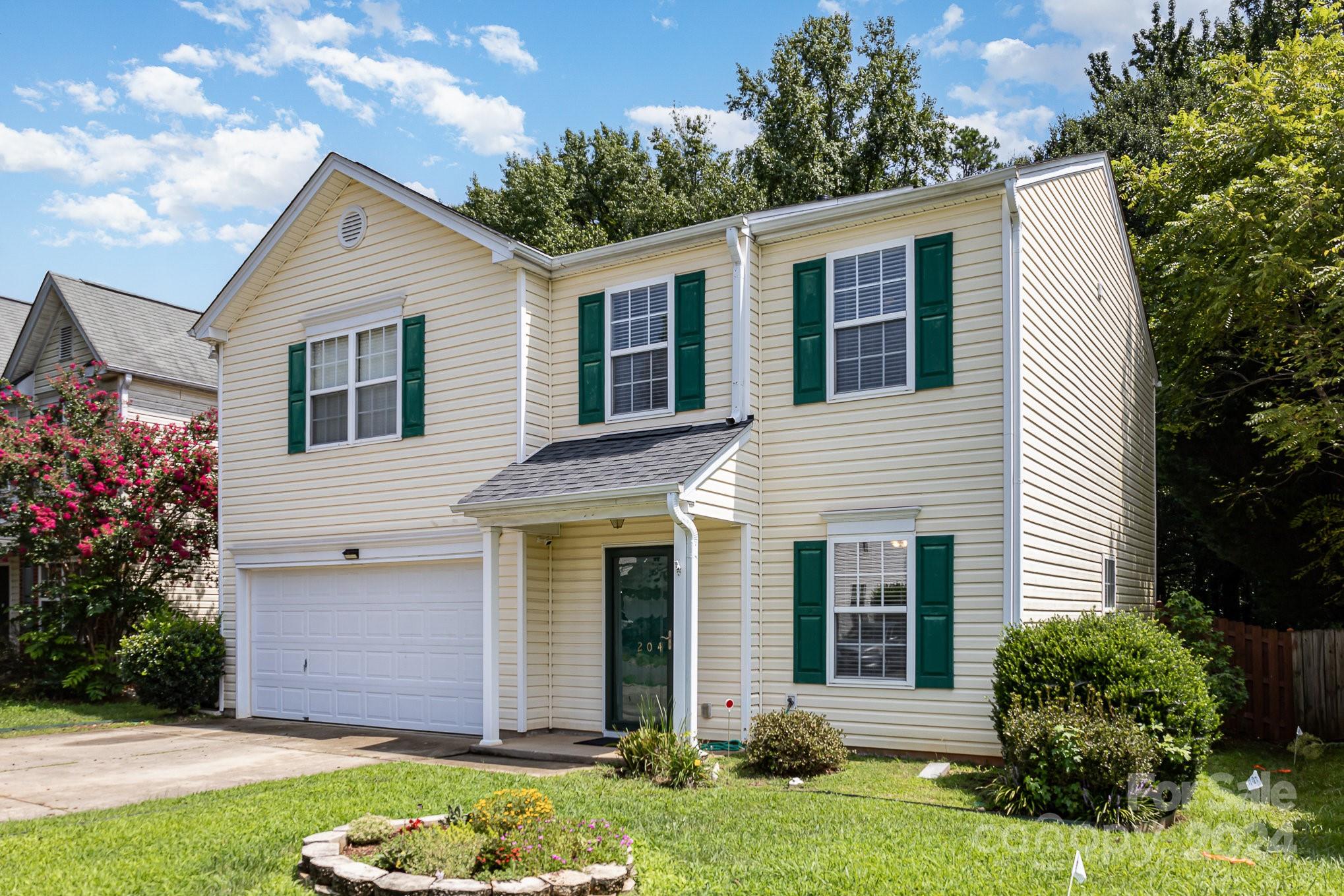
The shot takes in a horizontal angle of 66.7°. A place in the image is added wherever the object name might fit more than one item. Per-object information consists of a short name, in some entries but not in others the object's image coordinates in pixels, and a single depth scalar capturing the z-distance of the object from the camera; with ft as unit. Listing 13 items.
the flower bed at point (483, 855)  18.63
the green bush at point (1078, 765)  24.84
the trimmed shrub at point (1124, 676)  26.91
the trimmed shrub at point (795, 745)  30.68
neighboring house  64.39
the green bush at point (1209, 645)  40.63
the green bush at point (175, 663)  48.34
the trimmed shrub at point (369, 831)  21.52
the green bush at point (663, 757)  29.45
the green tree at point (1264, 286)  47.16
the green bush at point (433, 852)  19.10
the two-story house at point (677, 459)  33.71
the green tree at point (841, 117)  94.53
